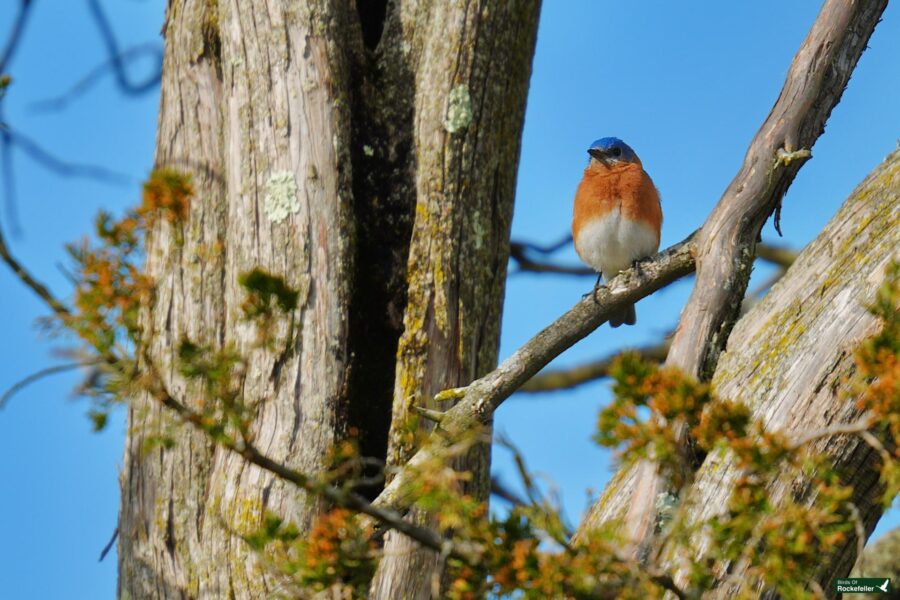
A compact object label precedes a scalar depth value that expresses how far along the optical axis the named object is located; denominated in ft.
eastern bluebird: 41.29
